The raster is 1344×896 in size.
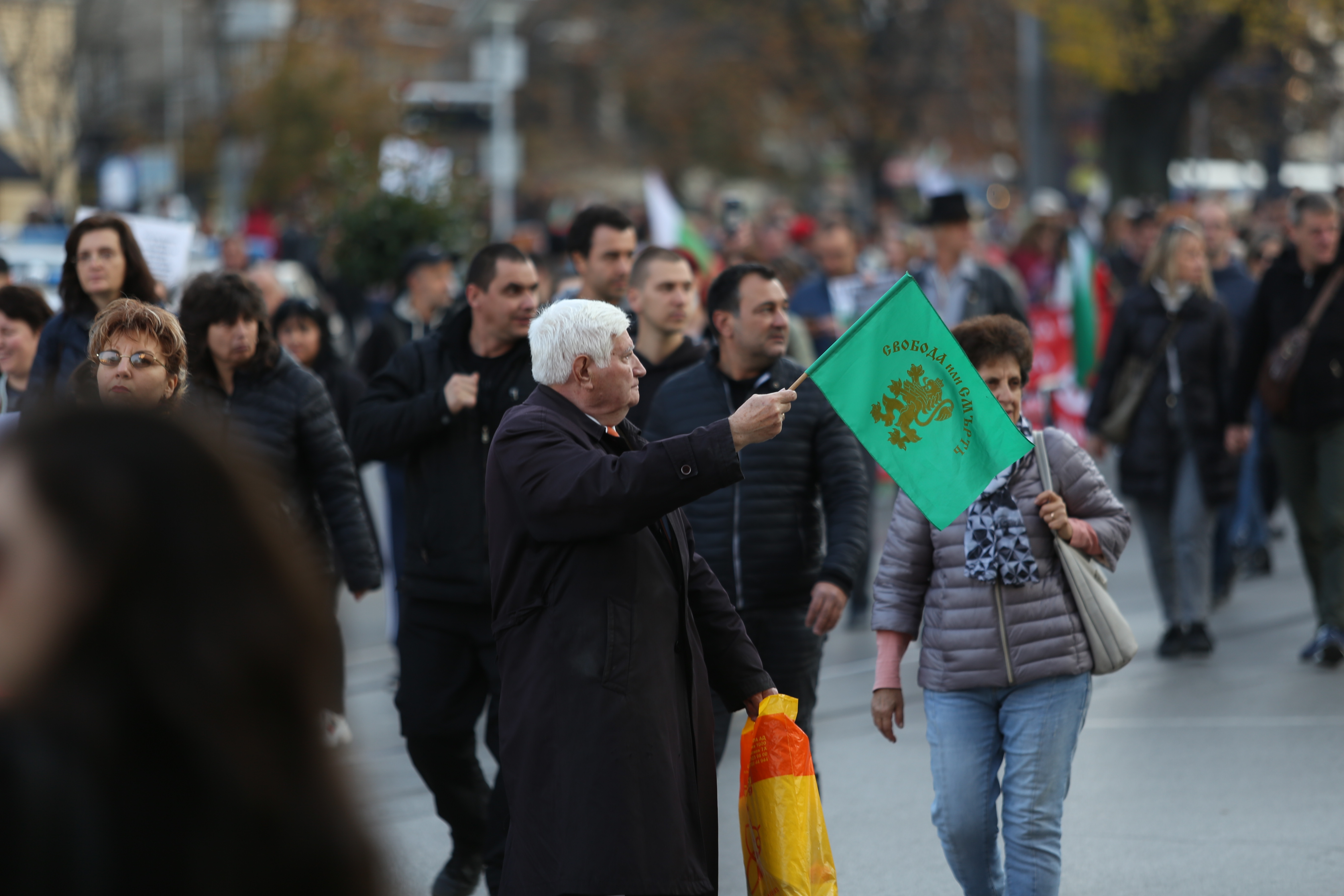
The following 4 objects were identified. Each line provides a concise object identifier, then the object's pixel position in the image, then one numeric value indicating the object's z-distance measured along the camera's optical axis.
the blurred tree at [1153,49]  49.47
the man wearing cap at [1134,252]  32.94
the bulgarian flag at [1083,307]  29.08
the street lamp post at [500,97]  55.00
